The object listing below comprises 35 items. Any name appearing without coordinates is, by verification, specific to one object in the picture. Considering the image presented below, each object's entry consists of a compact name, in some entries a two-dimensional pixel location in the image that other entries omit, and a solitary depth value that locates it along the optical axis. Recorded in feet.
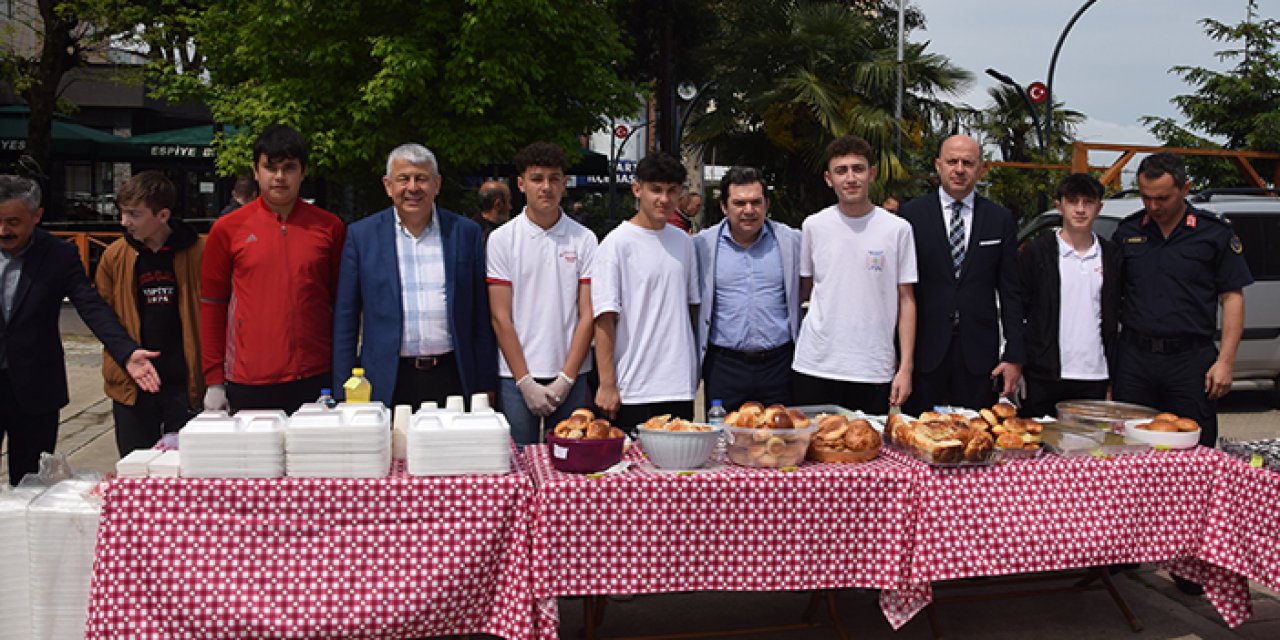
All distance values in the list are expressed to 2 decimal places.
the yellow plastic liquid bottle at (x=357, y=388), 12.18
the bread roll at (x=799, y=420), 11.82
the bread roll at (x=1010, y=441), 12.32
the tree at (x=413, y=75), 49.67
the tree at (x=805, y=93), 63.72
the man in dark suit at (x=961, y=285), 15.31
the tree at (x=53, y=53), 58.54
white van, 28.40
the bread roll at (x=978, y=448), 11.82
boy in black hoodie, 14.70
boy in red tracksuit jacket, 13.41
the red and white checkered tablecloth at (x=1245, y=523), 12.11
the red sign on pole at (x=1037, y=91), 68.33
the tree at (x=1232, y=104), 87.81
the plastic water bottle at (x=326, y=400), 12.12
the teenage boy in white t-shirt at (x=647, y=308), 14.11
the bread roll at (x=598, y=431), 11.43
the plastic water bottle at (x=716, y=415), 12.66
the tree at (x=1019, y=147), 68.39
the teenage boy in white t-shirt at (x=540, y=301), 14.17
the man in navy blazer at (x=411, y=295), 13.48
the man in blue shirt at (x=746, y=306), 14.79
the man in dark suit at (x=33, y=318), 13.33
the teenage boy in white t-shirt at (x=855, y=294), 14.57
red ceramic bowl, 11.25
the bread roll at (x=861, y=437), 11.95
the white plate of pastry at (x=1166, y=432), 12.76
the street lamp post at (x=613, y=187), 79.00
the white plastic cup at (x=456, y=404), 11.62
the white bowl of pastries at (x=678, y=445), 11.41
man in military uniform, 15.46
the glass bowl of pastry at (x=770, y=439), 11.64
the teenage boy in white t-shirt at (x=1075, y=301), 15.83
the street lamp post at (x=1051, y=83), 65.98
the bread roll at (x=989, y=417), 12.92
